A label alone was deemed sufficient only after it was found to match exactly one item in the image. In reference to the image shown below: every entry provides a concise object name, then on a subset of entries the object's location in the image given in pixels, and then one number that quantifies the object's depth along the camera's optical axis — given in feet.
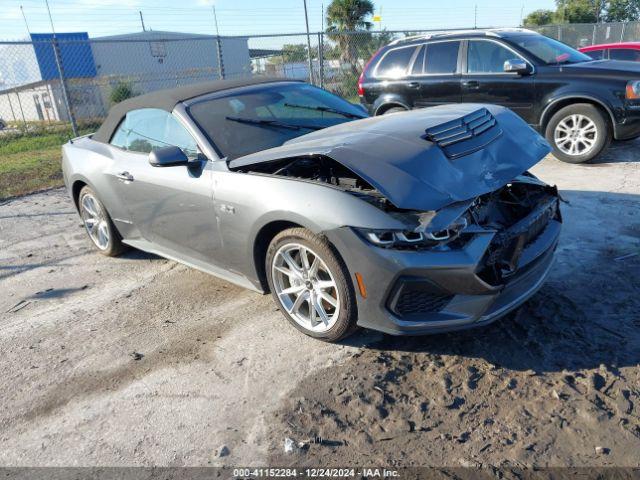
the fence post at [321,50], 41.19
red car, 36.52
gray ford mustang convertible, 9.39
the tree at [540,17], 147.43
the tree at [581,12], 144.56
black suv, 22.44
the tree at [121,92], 62.08
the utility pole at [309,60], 41.06
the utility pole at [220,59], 36.83
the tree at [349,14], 84.64
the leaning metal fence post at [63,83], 31.65
